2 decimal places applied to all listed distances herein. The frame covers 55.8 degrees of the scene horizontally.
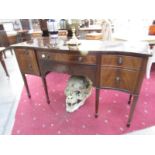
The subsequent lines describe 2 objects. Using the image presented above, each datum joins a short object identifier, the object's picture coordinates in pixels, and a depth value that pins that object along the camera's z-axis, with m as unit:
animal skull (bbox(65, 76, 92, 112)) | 1.79
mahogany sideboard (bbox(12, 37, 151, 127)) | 1.28
